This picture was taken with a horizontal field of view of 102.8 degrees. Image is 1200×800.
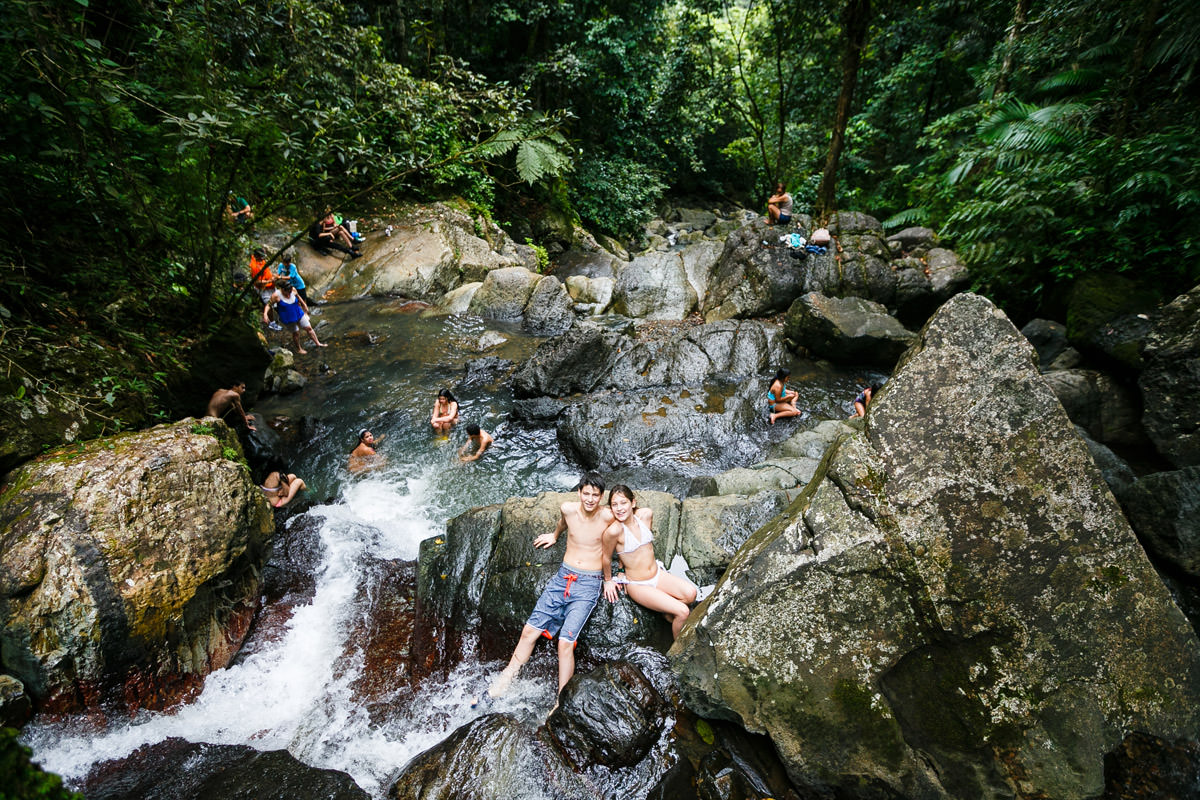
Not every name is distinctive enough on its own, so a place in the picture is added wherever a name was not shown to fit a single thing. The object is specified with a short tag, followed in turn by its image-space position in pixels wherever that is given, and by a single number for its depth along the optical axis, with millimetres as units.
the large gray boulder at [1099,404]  5242
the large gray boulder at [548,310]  11633
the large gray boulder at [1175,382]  4242
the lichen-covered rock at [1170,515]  3340
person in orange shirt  8258
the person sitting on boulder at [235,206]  5612
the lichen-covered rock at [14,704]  2967
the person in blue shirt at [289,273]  9227
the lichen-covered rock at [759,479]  5336
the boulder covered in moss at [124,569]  3184
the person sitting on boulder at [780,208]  11914
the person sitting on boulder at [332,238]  11988
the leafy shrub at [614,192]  17828
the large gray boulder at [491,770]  2939
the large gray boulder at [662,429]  7047
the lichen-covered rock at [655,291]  12352
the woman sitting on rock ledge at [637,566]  3883
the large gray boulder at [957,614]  2492
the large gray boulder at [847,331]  8914
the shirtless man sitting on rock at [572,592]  3736
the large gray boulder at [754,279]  10906
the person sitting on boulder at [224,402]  6023
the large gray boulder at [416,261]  12112
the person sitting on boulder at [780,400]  7672
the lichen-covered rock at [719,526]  4211
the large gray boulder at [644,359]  8578
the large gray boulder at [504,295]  11922
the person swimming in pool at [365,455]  6859
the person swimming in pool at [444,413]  7555
